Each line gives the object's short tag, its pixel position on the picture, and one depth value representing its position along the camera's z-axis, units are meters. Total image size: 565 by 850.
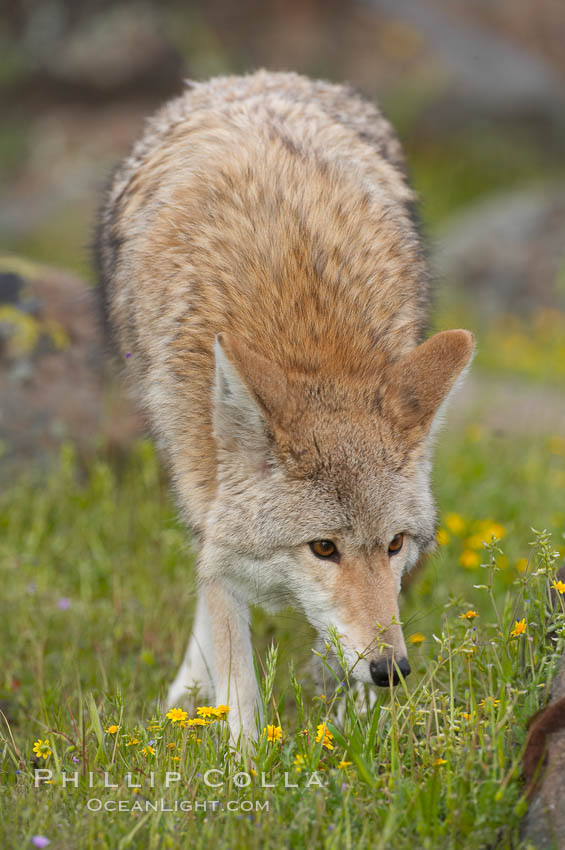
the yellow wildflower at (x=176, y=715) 6.30
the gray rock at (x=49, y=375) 12.53
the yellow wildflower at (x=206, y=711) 6.37
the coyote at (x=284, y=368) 7.03
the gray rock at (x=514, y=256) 27.31
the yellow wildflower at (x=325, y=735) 6.24
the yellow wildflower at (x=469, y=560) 10.44
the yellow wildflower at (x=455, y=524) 11.40
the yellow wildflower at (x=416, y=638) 7.54
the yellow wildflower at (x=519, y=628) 6.74
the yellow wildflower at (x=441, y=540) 8.39
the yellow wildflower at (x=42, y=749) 6.46
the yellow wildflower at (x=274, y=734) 6.39
